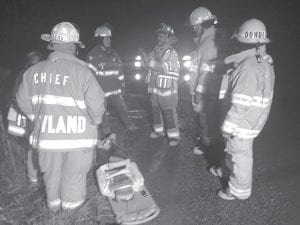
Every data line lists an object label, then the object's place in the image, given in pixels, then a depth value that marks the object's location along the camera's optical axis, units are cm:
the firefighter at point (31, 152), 456
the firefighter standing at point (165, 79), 573
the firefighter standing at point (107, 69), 618
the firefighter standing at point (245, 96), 381
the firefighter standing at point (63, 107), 370
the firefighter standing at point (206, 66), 520
